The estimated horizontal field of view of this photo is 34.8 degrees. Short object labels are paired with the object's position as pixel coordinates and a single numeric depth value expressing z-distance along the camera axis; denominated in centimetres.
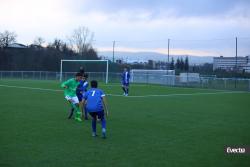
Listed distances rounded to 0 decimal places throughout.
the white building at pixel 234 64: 4631
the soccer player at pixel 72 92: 1326
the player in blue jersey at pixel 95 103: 965
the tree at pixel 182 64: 5842
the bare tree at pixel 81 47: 8106
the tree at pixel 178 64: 5844
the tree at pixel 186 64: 5702
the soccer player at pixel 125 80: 2500
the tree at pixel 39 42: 7961
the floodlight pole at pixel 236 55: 4509
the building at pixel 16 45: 7631
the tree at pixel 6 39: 7266
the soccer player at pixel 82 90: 1345
